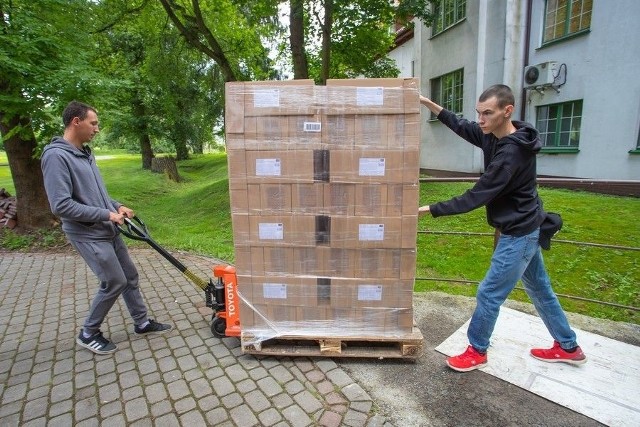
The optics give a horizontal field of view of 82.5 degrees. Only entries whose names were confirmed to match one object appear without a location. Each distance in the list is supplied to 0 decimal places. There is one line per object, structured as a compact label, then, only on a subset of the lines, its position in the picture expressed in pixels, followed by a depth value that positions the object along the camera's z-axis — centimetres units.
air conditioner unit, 996
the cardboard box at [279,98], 271
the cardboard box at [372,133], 271
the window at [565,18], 938
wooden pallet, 295
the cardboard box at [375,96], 266
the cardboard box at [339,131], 272
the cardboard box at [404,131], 268
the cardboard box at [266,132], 276
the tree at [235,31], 1012
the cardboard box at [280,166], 278
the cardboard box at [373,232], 282
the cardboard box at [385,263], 289
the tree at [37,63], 558
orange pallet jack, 316
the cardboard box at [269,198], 285
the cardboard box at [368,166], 273
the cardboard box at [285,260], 294
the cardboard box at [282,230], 288
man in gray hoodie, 285
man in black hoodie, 248
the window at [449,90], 1298
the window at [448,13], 1239
